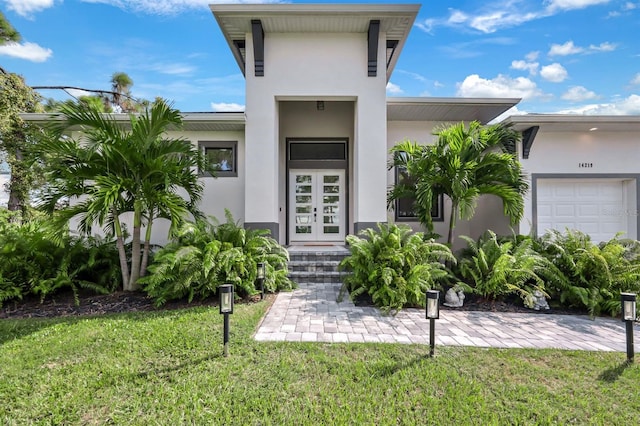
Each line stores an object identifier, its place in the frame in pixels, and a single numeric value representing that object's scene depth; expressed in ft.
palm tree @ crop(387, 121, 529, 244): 17.61
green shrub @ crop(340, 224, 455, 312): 14.30
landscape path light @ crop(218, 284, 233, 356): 9.41
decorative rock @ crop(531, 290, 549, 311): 14.87
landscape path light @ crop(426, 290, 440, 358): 9.48
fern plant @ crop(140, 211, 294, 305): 14.11
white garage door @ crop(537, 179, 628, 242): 23.26
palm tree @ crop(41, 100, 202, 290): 14.57
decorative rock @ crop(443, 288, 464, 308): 15.20
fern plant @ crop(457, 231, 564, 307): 14.80
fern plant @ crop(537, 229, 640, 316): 14.06
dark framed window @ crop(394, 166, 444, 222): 26.37
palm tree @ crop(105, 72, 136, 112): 46.34
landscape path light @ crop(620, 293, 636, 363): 9.27
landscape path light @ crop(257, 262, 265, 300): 15.50
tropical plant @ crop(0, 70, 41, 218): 30.68
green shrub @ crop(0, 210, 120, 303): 14.90
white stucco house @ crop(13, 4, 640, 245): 21.27
